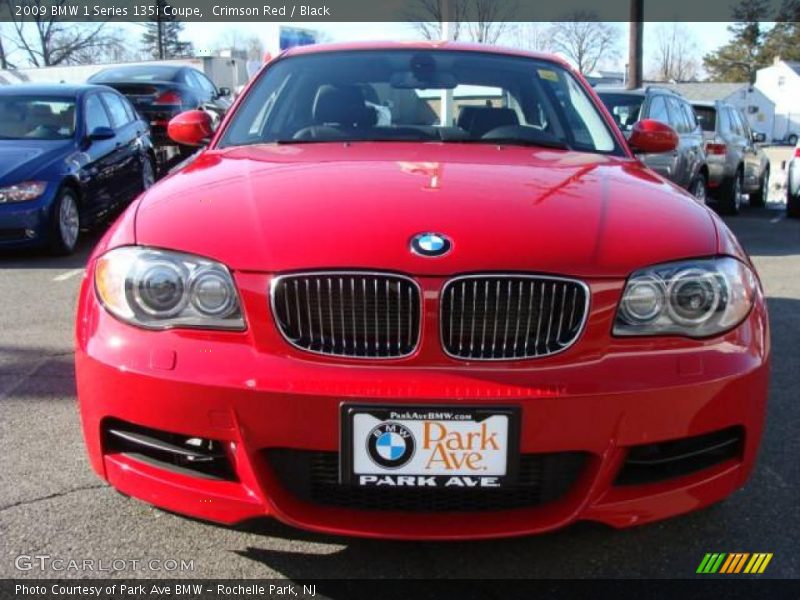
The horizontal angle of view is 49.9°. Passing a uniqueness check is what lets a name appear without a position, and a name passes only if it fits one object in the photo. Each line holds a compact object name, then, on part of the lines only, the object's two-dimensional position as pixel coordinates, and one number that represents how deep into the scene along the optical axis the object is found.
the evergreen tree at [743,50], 78.56
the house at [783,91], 72.12
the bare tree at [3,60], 49.18
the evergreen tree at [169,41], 55.00
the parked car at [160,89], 12.23
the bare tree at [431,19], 25.30
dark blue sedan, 6.98
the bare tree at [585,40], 50.53
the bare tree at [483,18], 26.70
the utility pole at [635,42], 19.47
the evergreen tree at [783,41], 77.06
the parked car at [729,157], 11.87
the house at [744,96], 70.88
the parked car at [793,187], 11.07
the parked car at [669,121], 9.22
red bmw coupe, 2.05
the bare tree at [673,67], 87.38
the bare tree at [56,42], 50.02
